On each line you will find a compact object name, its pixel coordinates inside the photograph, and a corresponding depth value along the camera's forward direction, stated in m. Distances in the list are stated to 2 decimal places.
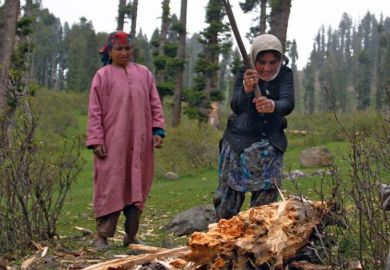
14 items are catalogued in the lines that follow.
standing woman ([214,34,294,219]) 4.58
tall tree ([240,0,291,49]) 11.56
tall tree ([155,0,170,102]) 26.37
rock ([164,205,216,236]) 6.52
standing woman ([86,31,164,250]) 5.32
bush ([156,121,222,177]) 17.52
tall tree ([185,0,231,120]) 25.80
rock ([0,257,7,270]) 4.50
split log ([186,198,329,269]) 3.67
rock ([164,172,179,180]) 16.81
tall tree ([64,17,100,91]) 56.34
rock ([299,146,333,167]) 15.95
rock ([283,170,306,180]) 13.50
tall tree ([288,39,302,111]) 99.54
